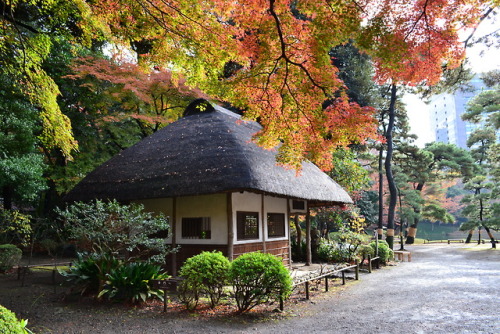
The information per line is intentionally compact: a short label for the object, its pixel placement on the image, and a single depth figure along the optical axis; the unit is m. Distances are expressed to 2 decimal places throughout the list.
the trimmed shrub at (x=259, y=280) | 6.07
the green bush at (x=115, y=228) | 6.42
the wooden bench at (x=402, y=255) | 15.93
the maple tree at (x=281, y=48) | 5.57
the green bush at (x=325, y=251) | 14.12
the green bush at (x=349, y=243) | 12.40
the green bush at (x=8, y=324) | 2.26
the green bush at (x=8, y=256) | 11.46
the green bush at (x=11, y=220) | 10.82
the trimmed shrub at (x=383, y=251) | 13.62
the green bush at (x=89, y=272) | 7.02
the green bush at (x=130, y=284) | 6.69
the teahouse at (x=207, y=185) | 8.52
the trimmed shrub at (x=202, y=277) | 6.28
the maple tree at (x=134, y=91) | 14.01
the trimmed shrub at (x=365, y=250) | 12.62
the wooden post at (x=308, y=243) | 12.98
